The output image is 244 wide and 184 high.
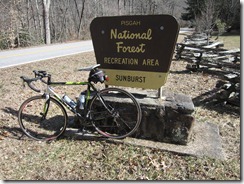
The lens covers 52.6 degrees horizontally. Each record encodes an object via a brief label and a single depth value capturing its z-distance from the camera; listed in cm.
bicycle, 405
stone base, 393
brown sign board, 392
